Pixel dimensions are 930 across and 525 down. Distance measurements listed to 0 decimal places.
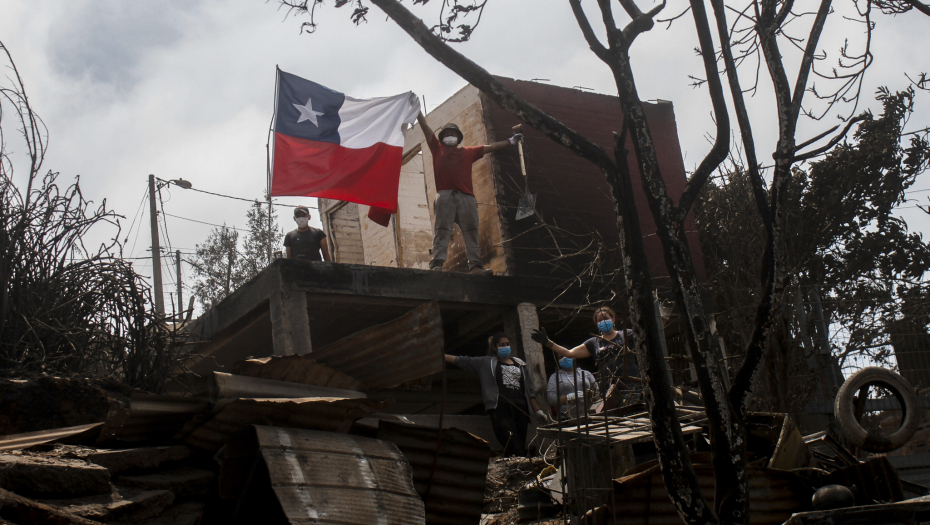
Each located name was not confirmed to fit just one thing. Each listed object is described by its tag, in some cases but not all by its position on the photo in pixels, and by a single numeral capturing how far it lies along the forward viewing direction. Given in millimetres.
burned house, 8492
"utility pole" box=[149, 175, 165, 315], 16969
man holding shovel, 9172
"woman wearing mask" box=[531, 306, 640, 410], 6894
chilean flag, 9227
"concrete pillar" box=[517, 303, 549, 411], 9391
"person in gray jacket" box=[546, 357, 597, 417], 7670
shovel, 9977
